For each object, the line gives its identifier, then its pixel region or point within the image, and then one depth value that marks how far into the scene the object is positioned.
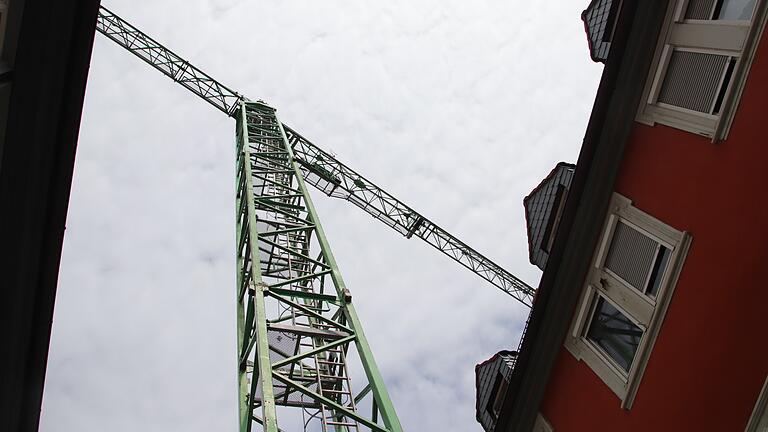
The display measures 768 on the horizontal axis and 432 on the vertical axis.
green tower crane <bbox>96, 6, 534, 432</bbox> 16.72
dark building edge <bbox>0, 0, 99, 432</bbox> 7.93
